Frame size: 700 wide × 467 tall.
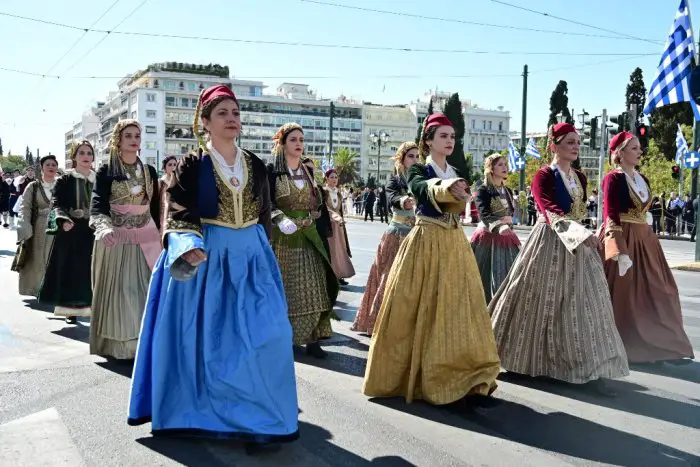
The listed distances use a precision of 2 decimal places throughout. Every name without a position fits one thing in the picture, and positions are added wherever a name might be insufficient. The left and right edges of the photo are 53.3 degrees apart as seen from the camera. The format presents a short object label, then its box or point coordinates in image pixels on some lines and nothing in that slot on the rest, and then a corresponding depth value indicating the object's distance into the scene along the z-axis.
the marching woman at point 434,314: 4.84
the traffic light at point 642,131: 17.14
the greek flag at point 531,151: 30.35
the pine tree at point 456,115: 78.60
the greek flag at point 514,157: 31.39
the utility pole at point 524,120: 30.23
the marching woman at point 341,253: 11.06
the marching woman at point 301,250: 6.44
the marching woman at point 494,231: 7.69
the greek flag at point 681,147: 29.59
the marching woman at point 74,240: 7.79
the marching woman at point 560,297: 5.33
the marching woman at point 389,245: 7.46
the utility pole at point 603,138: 19.69
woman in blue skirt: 3.89
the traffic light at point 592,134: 20.20
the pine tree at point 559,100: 80.81
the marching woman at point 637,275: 6.20
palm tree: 103.06
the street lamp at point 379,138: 51.66
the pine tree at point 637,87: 62.62
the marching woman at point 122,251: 6.31
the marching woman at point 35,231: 10.23
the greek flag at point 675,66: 12.70
